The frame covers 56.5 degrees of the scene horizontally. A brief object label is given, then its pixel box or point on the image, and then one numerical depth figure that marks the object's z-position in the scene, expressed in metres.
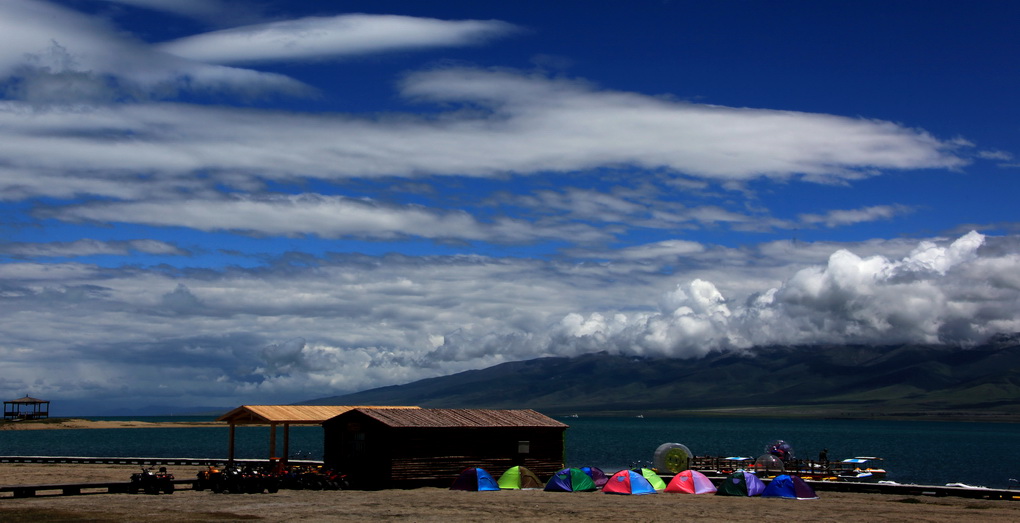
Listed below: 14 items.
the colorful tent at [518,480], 44.19
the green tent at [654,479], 44.09
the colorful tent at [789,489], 41.69
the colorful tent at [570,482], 43.50
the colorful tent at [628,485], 43.16
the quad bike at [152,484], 40.97
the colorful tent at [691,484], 43.69
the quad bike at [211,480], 41.41
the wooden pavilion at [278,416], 46.91
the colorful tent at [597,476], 44.66
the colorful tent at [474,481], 42.94
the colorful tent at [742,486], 42.25
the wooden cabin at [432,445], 43.56
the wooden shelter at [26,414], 150.62
